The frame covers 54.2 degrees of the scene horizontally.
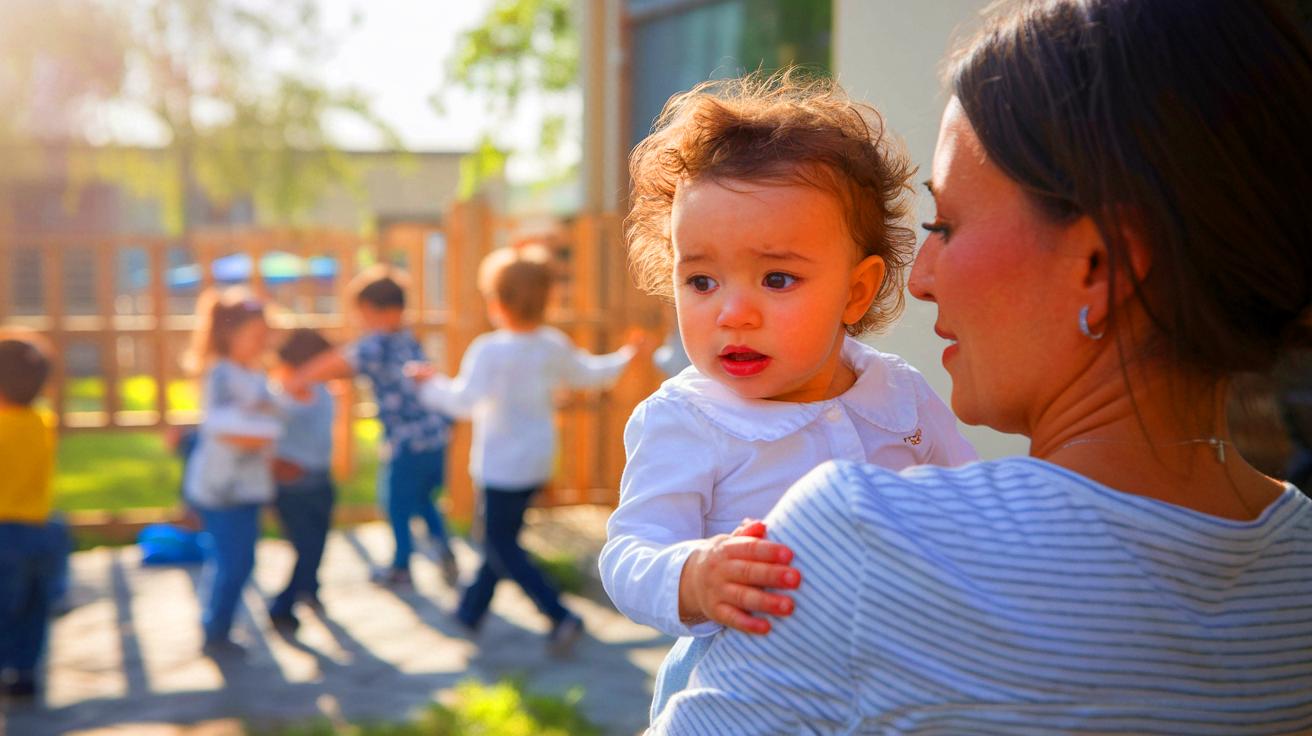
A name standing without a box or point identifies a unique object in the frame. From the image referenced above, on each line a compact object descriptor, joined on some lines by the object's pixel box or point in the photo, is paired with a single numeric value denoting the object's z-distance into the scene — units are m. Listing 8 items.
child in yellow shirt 5.58
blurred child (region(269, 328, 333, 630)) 6.75
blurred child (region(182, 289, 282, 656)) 6.16
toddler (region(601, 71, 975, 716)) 1.66
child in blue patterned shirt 7.32
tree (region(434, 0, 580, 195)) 13.63
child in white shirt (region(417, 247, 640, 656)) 6.28
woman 1.12
